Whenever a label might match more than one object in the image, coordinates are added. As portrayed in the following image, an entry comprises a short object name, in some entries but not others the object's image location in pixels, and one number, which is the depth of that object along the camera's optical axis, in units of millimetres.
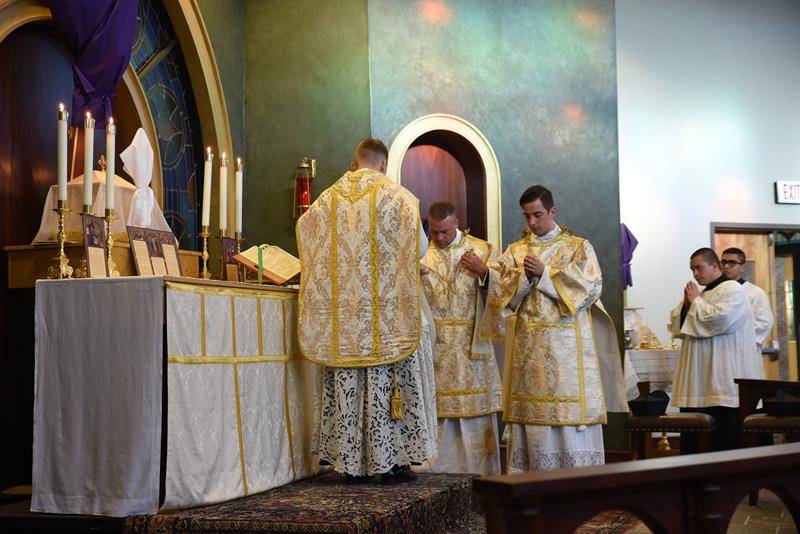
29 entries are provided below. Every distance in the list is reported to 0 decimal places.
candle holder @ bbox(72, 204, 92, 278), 4342
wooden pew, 2041
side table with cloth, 9633
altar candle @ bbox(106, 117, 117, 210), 4355
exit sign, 12914
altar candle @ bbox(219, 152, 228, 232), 5094
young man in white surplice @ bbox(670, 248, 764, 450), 8094
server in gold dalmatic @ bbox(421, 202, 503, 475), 6168
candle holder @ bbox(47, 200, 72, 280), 4273
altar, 4031
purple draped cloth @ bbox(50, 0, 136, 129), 5531
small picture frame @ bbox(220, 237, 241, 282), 5370
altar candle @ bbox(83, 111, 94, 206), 4324
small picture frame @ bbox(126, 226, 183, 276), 4660
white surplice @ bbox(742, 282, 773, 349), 9008
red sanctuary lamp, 7973
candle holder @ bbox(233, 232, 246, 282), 5500
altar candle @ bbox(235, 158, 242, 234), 5250
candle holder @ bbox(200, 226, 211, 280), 4988
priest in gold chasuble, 4703
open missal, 5336
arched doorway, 8531
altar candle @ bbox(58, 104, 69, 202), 4281
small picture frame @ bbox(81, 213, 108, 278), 4262
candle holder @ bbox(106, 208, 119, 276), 4379
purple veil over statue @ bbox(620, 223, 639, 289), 11328
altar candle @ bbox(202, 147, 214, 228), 5004
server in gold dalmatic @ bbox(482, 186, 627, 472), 5641
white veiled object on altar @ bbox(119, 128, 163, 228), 5133
